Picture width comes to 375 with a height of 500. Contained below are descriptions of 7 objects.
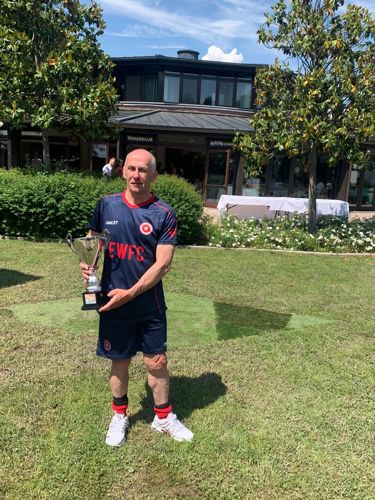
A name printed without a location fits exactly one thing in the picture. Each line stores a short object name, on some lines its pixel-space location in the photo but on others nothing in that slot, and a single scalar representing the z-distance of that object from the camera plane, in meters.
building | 18.88
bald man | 2.68
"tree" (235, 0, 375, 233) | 9.79
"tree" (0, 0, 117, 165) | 9.88
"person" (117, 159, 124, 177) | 11.70
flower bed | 9.95
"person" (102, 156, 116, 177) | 11.57
